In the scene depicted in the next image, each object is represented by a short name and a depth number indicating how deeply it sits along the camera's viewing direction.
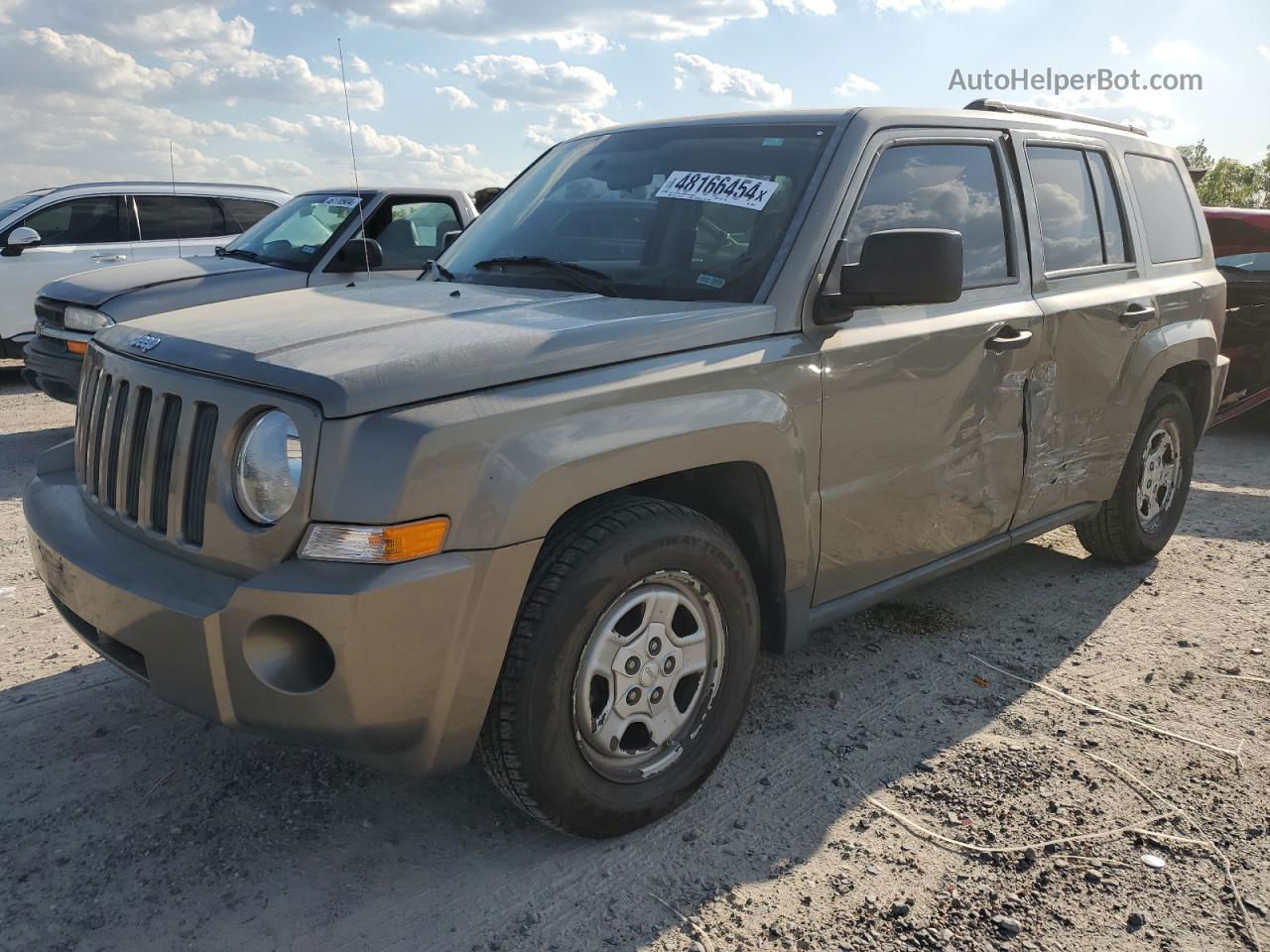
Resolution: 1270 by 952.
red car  8.18
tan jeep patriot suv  2.31
